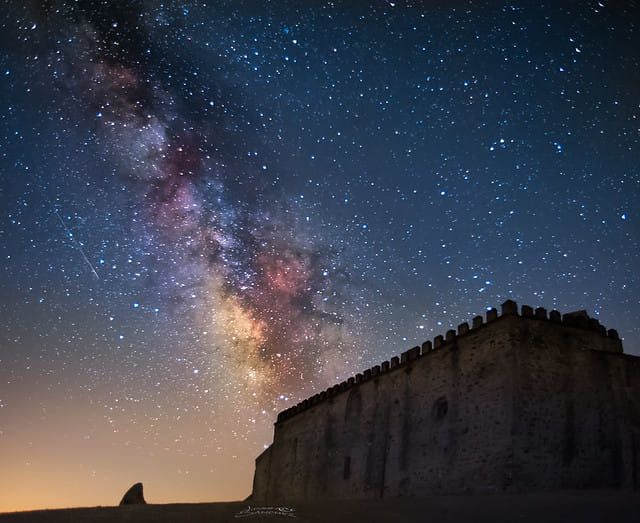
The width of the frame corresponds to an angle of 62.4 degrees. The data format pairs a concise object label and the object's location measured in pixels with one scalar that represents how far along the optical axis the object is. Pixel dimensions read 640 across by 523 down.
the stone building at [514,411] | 14.80
